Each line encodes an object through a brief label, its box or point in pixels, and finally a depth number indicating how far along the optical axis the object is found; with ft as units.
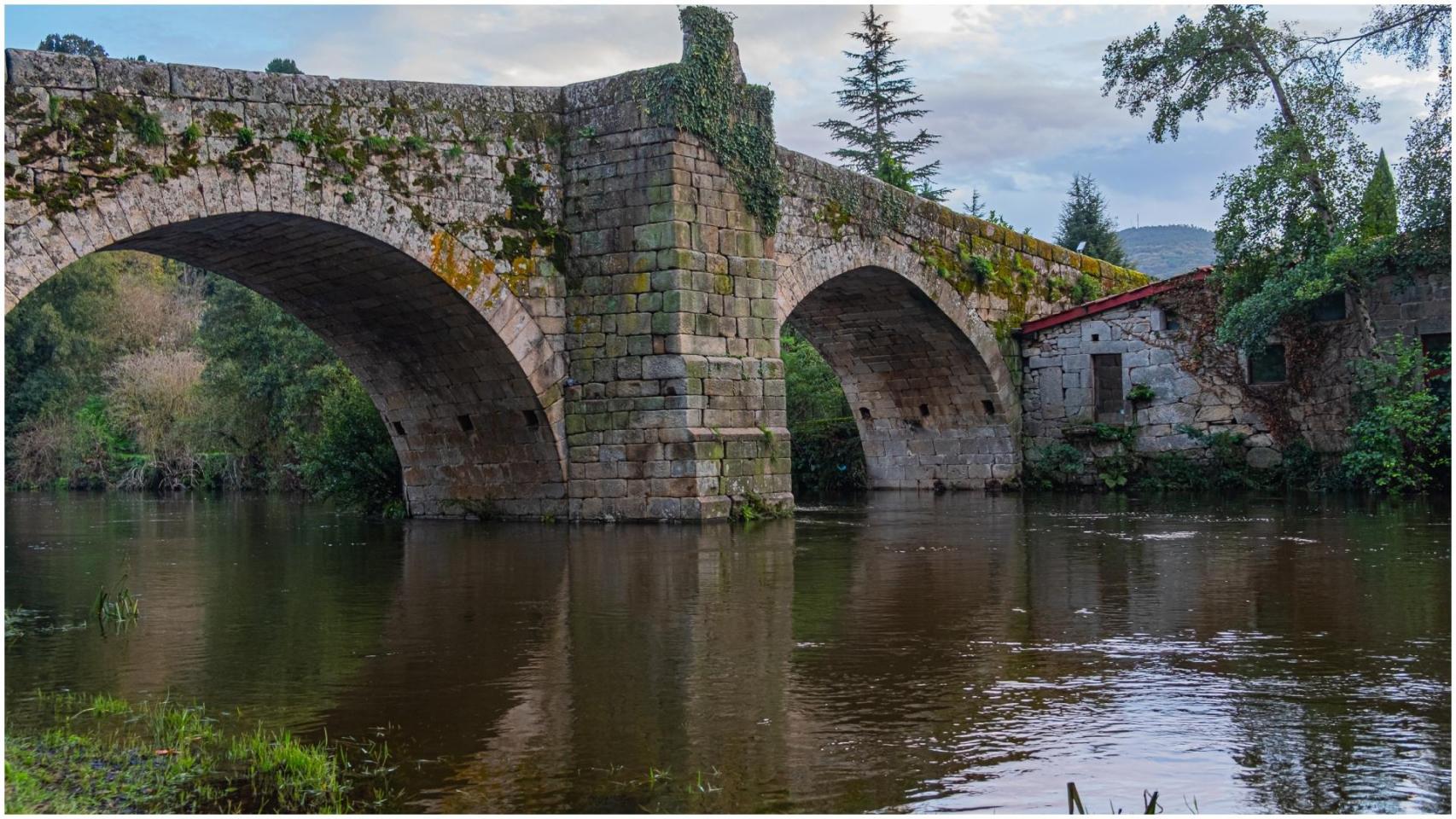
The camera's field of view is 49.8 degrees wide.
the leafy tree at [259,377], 95.20
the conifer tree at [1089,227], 120.98
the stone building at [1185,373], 63.62
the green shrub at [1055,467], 73.87
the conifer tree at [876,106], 136.05
